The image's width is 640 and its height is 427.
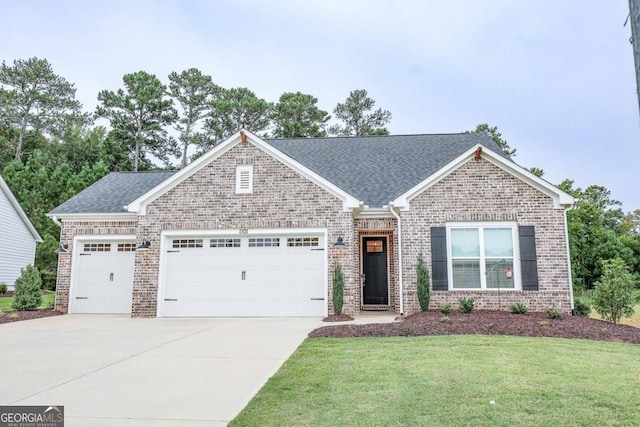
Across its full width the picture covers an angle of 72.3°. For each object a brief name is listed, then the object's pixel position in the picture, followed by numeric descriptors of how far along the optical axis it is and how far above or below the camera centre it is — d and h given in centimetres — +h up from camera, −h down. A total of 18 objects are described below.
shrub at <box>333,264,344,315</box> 1148 -55
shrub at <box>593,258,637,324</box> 993 -49
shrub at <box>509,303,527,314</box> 1082 -92
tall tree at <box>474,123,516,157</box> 3150 +981
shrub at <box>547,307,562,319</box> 1034 -100
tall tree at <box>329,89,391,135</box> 4112 +1474
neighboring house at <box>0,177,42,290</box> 2241 +171
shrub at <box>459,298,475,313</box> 1102 -85
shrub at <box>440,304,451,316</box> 1099 -97
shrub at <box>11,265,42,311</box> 1324 -64
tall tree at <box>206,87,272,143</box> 3722 +1352
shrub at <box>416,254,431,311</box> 1120 -43
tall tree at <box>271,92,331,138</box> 3653 +1310
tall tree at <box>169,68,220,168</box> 3934 +1553
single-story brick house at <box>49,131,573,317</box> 1149 +88
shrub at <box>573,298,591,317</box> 1132 -97
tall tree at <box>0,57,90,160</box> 3772 +1524
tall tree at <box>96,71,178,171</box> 3744 +1360
